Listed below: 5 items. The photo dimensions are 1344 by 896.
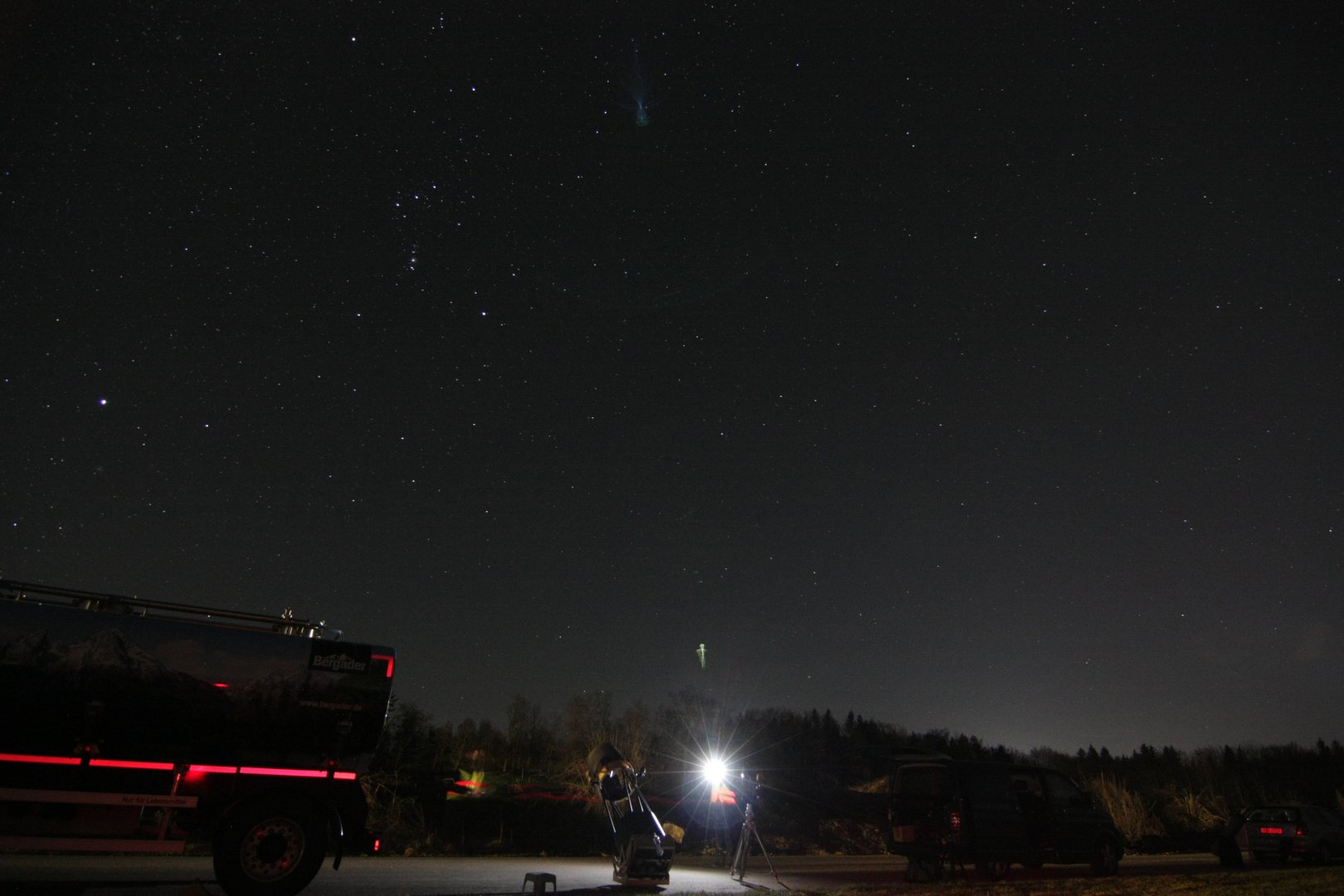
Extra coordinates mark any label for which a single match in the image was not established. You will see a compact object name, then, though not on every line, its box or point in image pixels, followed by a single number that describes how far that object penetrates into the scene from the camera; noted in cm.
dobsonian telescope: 1204
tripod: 1427
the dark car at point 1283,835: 1816
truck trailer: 888
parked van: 1309
